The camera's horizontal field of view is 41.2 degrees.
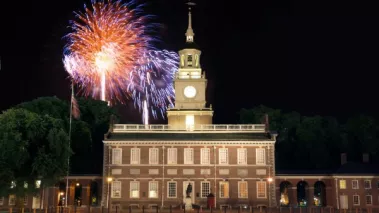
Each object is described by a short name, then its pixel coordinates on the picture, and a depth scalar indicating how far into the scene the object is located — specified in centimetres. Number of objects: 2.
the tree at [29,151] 4284
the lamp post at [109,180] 5337
